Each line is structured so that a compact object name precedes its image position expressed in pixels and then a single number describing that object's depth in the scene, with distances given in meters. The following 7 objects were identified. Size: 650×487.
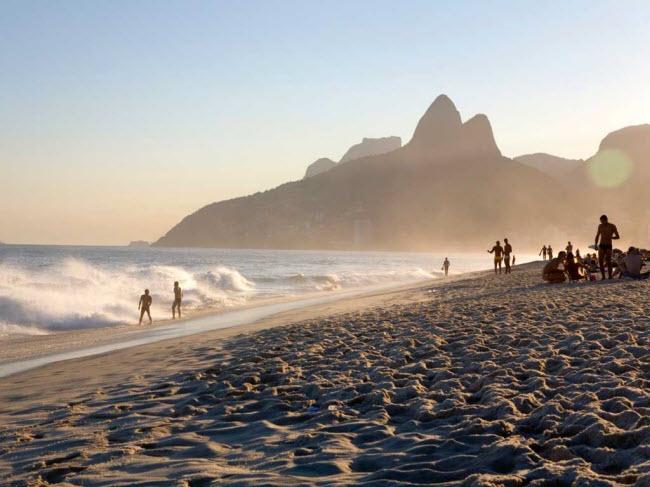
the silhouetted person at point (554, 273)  20.47
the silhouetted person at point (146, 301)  20.31
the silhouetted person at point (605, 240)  18.09
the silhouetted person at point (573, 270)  20.28
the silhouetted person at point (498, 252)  33.62
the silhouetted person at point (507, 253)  32.43
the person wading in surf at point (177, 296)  21.68
